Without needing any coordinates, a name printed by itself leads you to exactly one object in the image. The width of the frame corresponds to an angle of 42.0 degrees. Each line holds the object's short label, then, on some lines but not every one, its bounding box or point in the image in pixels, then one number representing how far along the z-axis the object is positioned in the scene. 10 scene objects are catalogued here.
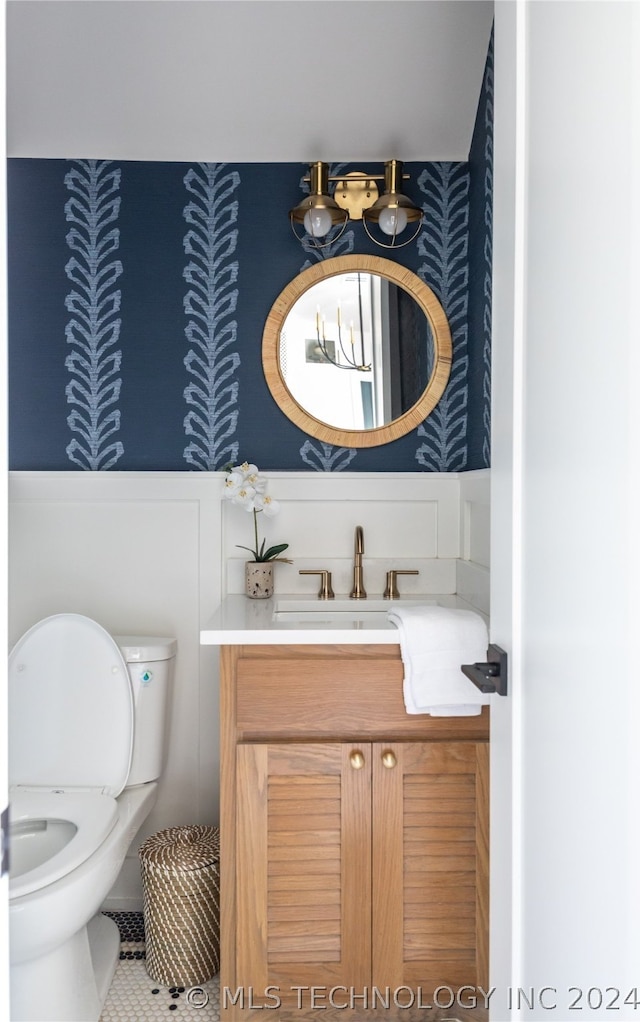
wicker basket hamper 2.06
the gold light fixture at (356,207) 2.39
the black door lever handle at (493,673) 1.14
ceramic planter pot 2.41
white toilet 1.95
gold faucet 2.45
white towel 1.82
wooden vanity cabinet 1.85
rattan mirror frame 2.51
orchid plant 2.37
